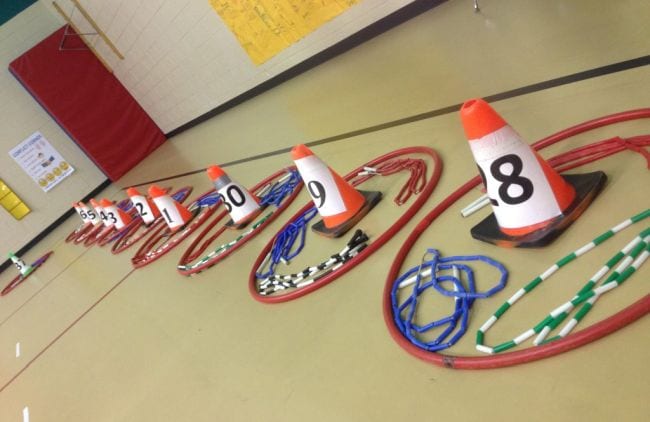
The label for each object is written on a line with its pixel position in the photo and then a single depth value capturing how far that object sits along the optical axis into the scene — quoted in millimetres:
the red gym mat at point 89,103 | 5309
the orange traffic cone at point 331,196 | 1506
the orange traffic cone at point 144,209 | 2900
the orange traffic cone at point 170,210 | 2500
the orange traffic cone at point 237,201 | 2035
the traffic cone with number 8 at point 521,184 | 989
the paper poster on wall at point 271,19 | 3682
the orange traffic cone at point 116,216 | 3240
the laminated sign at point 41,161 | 5492
